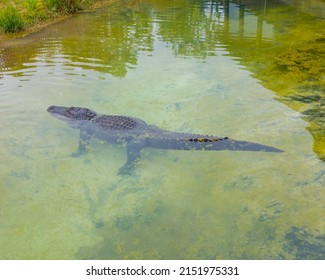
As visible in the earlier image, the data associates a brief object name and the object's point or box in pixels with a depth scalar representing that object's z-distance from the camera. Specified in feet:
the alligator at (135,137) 16.22
